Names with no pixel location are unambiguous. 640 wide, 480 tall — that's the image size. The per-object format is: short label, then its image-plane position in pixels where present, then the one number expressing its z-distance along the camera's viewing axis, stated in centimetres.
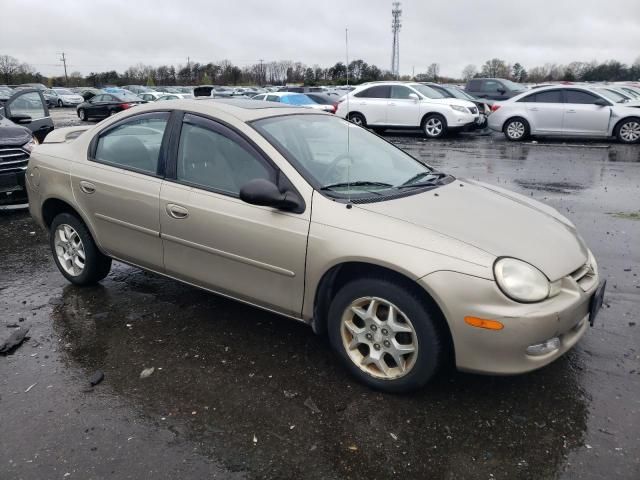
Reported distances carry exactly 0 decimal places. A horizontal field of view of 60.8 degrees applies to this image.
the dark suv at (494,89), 2134
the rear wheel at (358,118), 1787
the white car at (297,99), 1883
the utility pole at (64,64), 10709
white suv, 1670
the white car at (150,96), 3559
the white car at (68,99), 4741
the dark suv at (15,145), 735
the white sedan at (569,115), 1477
